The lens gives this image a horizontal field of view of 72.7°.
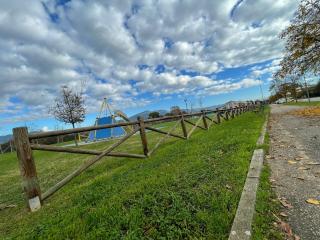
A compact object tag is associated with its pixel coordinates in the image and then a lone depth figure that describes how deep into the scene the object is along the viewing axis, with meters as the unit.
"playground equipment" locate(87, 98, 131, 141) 25.88
